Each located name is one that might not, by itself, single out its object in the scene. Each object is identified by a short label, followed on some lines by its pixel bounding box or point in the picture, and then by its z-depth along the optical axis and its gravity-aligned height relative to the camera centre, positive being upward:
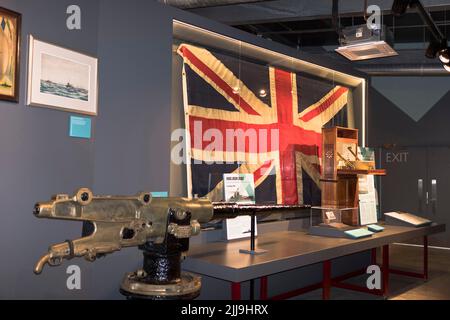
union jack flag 3.47 +0.50
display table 2.52 -0.50
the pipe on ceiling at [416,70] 6.13 +1.53
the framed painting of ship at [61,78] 2.34 +0.53
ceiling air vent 3.67 +1.12
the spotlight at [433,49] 5.26 +1.53
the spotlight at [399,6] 3.99 +1.55
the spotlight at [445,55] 5.10 +1.42
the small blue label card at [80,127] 2.53 +0.27
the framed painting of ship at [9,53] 2.19 +0.60
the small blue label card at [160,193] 2.94 -0.12
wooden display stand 4.27 +0.03
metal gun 1.39 -0.20
